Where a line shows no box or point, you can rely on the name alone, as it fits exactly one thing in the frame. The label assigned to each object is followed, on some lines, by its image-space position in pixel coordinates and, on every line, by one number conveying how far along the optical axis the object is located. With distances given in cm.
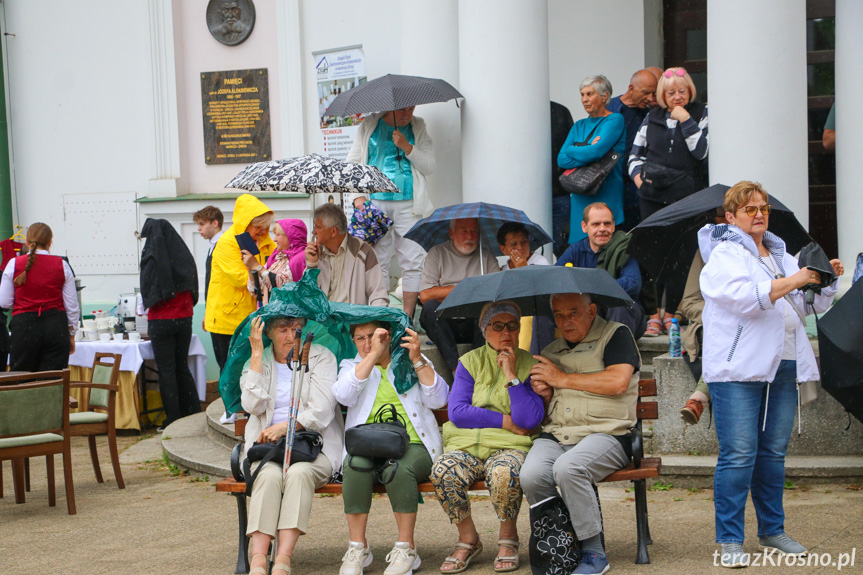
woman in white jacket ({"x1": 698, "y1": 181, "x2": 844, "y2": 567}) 955
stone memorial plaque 2316
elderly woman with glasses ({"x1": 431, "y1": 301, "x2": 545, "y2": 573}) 1007
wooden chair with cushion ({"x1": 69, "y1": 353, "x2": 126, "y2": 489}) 1529
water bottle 1365
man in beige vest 966
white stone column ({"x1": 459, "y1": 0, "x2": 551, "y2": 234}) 1627
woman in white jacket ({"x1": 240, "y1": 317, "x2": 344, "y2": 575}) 1012
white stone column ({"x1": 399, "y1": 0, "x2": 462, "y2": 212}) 1737
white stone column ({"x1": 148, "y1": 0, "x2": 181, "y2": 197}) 2348
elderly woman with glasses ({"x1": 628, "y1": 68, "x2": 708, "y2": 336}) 1519
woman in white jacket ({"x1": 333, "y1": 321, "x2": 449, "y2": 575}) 1021
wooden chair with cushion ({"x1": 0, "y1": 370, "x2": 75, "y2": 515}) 1341
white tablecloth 1997
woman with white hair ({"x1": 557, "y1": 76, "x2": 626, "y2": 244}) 1598
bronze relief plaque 2316
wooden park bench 1002
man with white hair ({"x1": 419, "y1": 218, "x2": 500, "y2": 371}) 1470
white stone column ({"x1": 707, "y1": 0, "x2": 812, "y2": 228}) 1386
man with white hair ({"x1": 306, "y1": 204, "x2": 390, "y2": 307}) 1472
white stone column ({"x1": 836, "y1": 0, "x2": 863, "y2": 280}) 1501
